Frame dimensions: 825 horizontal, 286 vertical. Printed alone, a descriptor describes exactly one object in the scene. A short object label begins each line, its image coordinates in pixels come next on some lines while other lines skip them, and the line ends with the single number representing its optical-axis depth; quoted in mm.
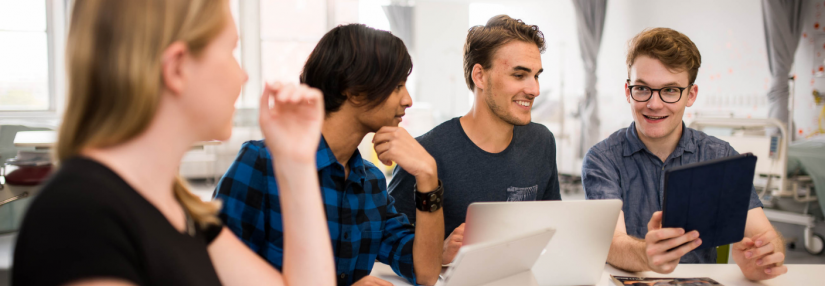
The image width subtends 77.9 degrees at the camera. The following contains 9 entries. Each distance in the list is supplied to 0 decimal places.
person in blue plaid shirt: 1209
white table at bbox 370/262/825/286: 1285
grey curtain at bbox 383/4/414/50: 7113
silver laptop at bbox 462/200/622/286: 1035
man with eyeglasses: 1563
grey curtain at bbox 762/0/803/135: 4973
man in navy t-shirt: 1662
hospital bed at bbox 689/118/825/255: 3457
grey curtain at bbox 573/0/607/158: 5906
